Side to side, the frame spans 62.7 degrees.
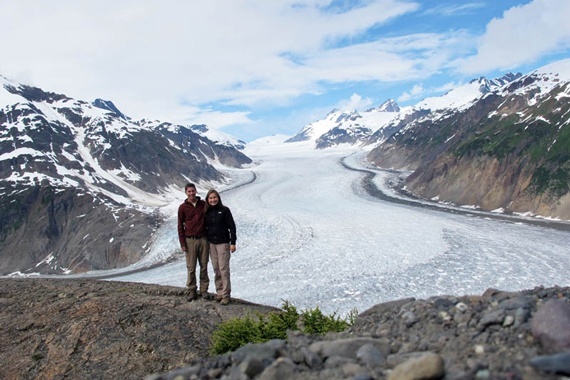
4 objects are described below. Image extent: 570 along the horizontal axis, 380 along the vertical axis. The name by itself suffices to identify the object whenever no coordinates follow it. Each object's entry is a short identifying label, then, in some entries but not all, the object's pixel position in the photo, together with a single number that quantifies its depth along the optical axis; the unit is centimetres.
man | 1108
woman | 1102
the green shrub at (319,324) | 925
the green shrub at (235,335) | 894
